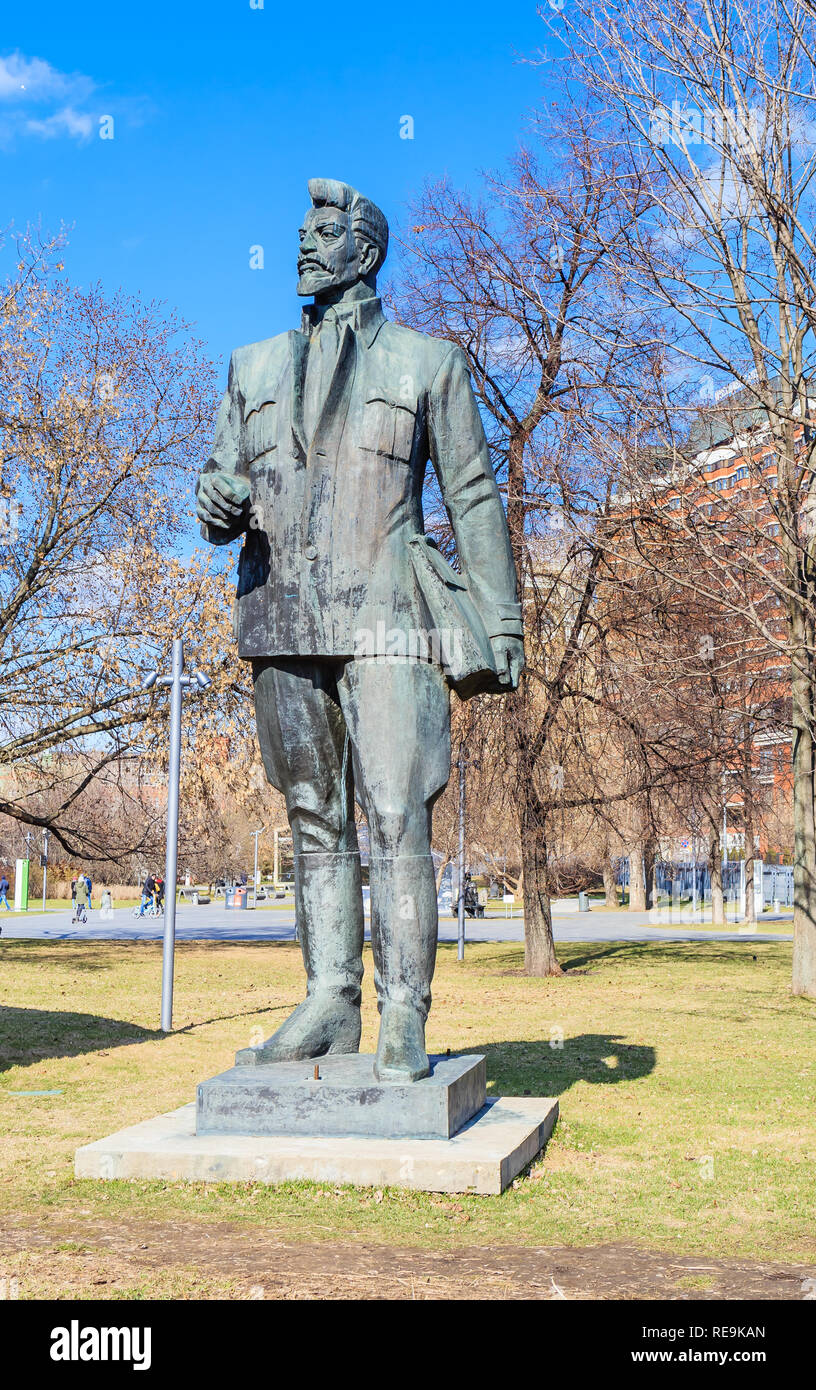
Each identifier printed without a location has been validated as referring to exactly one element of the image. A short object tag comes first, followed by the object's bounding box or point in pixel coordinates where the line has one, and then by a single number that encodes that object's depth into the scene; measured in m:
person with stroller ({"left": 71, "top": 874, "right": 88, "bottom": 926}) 38.94
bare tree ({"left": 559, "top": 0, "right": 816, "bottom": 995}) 11.65
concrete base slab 4.72
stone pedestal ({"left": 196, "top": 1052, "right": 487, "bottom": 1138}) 5.06
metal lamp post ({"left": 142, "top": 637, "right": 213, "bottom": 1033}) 12.34
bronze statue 5.34
